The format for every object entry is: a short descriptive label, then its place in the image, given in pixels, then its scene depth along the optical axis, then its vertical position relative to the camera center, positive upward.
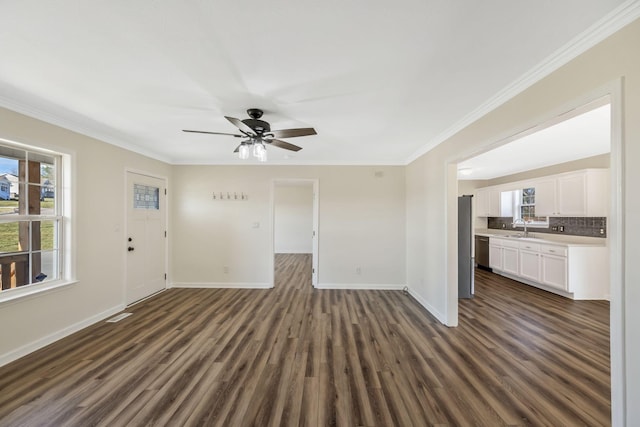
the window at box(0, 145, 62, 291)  2.34 -0.06
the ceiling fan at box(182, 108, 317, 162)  2.27 +0.79
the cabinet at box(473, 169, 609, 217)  4.05 +0.39
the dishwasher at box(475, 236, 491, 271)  5.92 -1.00
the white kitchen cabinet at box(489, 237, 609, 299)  3.96 -0.98
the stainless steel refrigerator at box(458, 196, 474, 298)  4.02 -0.67
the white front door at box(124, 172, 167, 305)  3.69 -0.42
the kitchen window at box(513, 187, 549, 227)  5.29 +0.12
